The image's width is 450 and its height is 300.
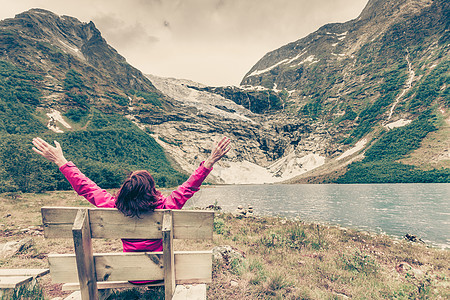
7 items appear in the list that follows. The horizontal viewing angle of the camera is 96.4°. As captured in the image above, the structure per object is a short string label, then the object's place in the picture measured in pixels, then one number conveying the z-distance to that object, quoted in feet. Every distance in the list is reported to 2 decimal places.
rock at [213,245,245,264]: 21.83
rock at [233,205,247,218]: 61.33
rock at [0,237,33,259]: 23.61
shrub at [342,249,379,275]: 22.11
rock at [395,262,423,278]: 22.33
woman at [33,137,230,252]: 10.28
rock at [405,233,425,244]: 43.39
